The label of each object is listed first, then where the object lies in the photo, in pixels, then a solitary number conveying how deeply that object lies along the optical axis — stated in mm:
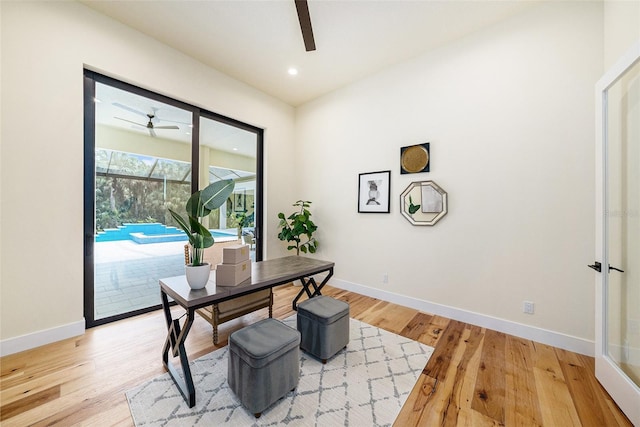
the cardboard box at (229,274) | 1706
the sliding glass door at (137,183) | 2519
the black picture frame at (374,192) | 3291
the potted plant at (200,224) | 1629
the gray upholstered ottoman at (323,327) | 1900
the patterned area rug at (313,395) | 1395
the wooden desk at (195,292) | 1483
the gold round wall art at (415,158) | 2941
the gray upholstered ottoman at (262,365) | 1386
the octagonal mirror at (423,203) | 2828
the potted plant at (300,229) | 3803
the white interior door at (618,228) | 1526
